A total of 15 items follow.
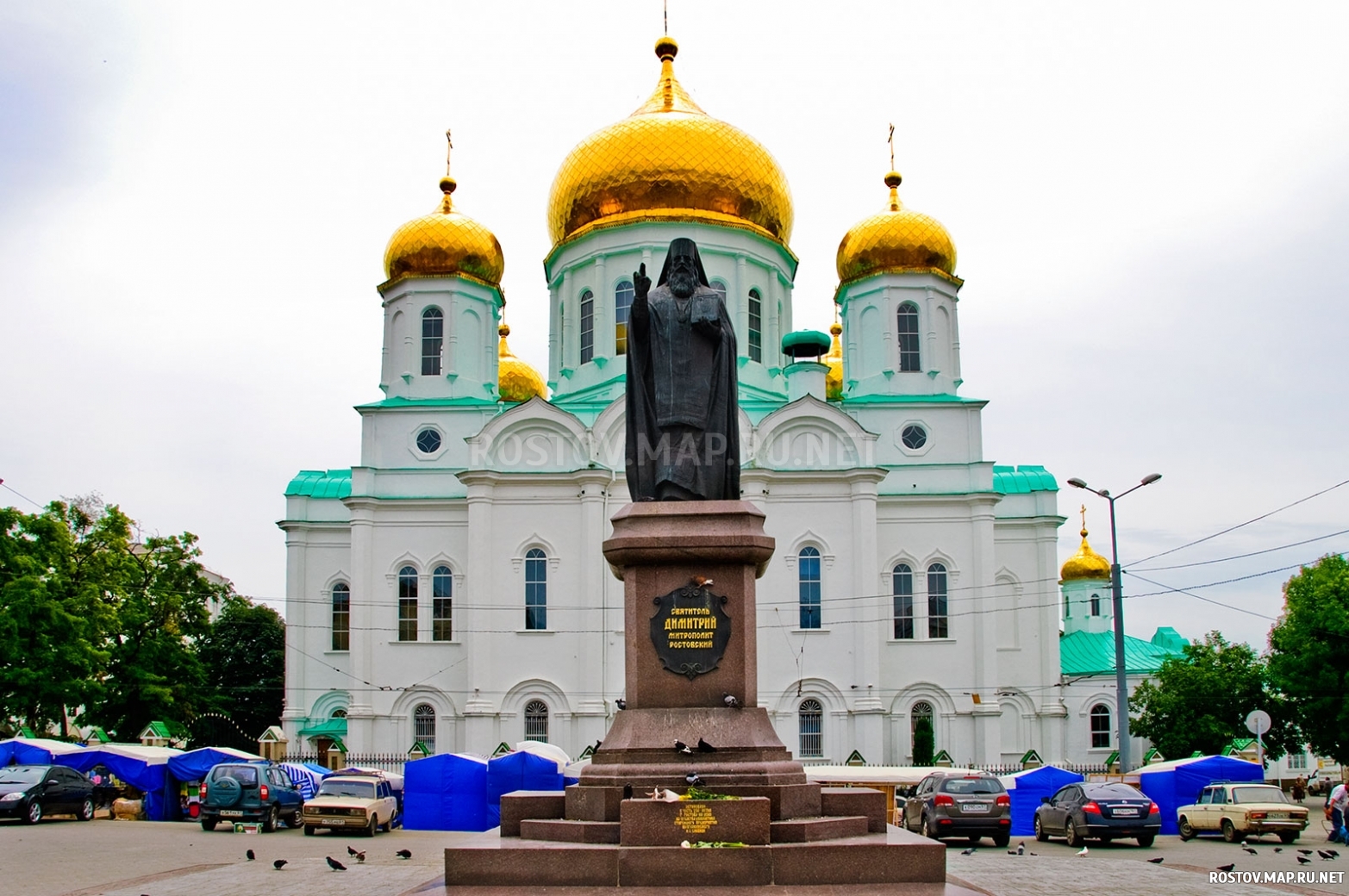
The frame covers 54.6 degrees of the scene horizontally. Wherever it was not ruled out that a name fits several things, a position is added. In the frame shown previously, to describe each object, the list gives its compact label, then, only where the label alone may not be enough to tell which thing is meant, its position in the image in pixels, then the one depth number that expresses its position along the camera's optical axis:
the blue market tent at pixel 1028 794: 23.55
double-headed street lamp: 23.19
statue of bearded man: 12.27
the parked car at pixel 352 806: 21.62
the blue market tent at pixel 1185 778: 23.05
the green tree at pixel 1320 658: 30.83
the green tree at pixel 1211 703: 35.06
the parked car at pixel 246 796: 22.28
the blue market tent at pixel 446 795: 23.94
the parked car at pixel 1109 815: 19.22
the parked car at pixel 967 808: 19.83
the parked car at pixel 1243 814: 19.52
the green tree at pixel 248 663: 49.03
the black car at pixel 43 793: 21.83
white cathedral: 34.06
